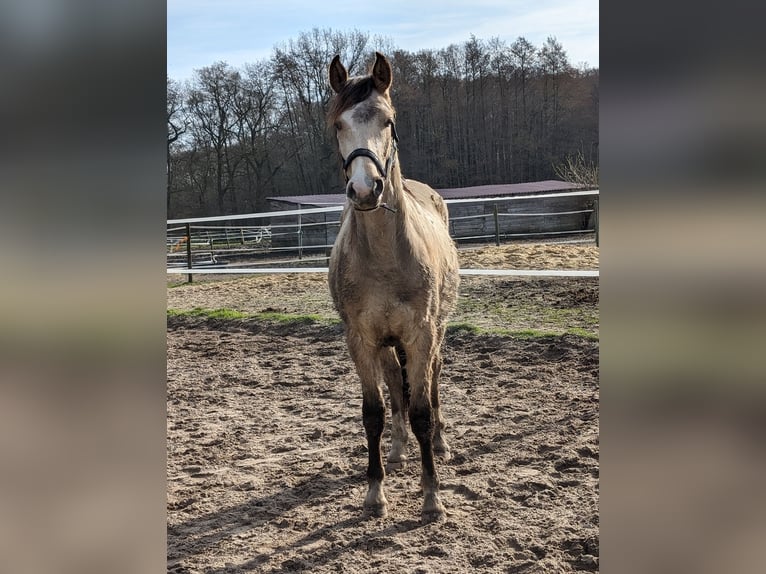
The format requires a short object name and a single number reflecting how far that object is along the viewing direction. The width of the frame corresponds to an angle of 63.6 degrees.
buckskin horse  2.78
